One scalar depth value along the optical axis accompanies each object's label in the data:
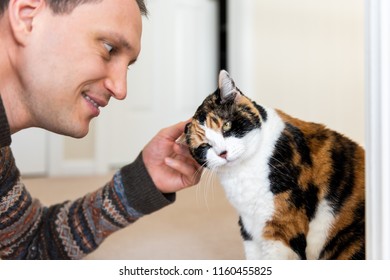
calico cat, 0.67
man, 0.59
